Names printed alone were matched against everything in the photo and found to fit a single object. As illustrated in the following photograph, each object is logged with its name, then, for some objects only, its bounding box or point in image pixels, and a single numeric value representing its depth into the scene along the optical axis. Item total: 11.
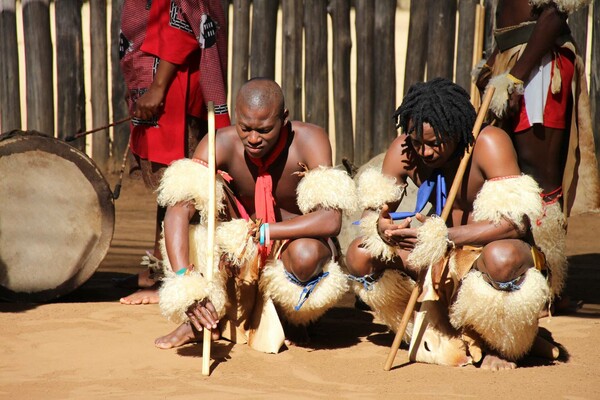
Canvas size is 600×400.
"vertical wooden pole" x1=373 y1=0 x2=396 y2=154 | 16.58
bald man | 8.52
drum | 10.09
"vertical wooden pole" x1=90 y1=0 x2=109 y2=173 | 17.52
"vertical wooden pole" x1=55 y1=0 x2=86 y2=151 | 17.34
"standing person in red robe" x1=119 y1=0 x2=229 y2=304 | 10.16
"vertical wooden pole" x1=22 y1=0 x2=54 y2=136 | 17.23
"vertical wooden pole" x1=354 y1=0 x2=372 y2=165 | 16.59
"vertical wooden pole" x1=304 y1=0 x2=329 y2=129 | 16.72
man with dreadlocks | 8.01
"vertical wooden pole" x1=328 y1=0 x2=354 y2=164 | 16.70
